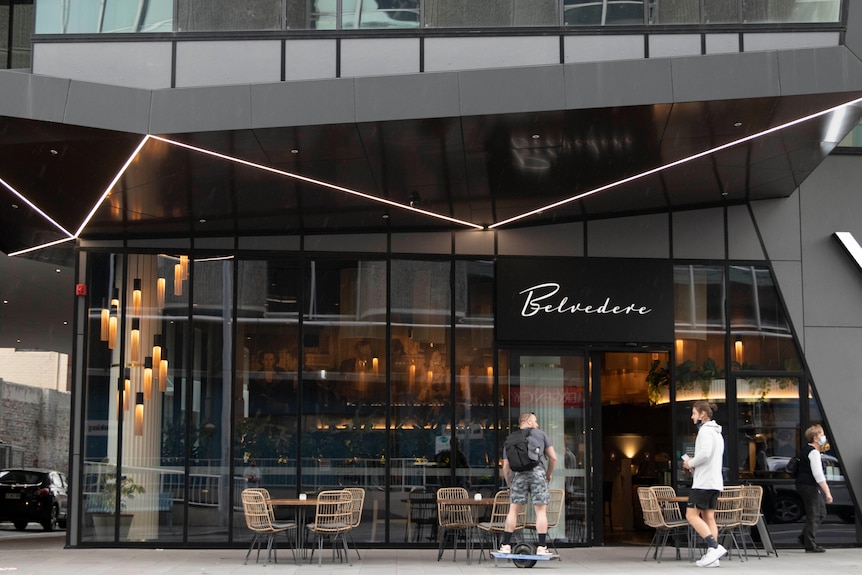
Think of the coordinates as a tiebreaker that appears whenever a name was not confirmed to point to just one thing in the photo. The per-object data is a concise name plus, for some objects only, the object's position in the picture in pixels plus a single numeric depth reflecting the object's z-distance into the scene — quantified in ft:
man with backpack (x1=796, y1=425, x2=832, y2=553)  46.09
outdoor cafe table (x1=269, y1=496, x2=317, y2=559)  41.73
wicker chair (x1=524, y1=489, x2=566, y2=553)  44.74
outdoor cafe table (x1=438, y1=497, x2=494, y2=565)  42.88
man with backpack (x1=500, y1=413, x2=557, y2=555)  39.27
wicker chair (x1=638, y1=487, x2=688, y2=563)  43.04
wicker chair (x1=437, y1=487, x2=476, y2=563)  43.92
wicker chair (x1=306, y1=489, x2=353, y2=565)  41.32
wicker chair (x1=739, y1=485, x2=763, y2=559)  43.93
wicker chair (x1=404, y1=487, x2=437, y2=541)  47.98
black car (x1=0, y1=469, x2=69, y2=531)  72.54
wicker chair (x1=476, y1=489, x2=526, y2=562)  41.68
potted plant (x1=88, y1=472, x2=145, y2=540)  47.24
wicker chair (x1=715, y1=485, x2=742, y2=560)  43.19
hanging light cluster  48.24
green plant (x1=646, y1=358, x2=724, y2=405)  49.96
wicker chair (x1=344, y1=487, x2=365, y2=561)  44.15
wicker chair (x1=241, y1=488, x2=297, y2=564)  41.29
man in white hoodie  39.09
